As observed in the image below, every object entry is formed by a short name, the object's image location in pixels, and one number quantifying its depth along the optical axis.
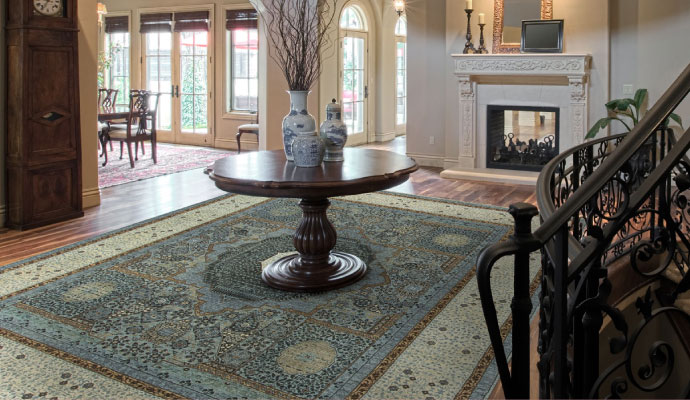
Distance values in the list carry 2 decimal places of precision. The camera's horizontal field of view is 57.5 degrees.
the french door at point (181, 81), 10.97
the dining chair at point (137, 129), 8.64
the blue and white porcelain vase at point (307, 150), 3.93
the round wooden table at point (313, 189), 3.56
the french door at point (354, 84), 10.32
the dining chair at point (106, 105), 9.81
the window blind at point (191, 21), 10.70
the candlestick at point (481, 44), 7.63
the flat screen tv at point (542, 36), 7.20
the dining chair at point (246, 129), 9.56
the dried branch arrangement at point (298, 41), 4.01
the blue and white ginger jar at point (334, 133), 4.16
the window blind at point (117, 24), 11.50
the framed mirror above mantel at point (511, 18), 7.38
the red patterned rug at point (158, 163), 7.82
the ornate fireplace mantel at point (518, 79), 7.11
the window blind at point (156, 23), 11.04
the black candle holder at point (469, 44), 7.72
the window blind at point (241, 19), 10.19
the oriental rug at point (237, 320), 2.72
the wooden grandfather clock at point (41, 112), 5.15
